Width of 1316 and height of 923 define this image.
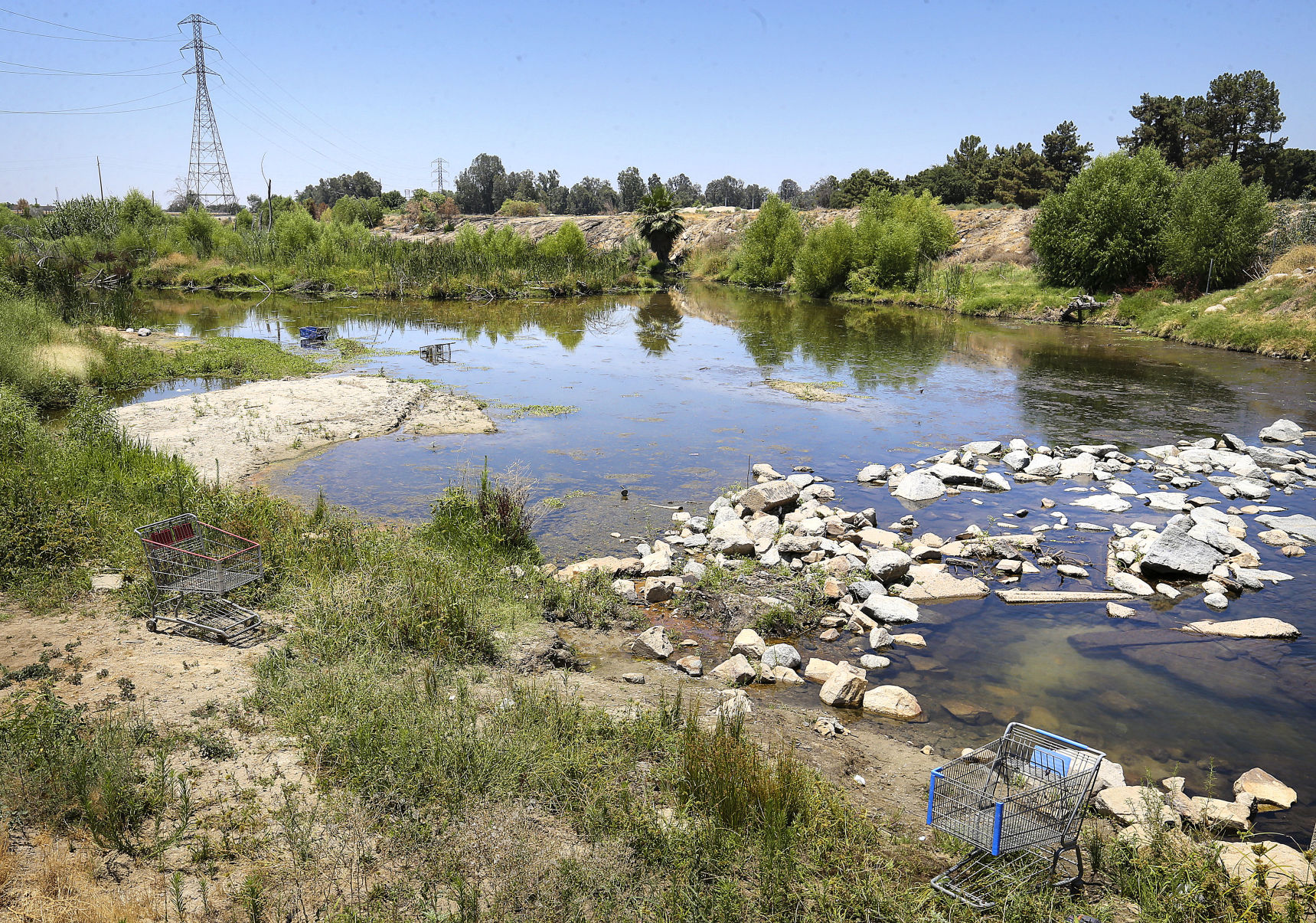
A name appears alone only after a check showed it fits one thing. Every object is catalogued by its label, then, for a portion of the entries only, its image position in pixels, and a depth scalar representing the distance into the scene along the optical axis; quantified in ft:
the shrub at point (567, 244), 159.22
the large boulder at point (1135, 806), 12.91
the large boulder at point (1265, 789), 14.33
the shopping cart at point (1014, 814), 11.09
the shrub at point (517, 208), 297.94
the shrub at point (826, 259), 139.74
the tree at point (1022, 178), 174.60
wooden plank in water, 23.73
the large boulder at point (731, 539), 25.91
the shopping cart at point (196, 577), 18.29
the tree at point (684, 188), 376.11
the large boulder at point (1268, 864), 11.11
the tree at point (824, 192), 293.59
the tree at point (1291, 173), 148.87
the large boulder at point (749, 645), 19.90
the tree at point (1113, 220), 98.58
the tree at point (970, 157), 217.75
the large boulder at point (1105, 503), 31.63
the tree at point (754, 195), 383.24
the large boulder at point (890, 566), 24.17
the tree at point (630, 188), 337.11
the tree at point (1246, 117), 146.00
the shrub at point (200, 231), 155.53
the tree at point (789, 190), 444.02
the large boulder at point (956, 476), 34.99
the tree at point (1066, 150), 181.98
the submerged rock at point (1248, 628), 21.20
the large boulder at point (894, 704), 17.29
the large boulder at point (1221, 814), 13.30
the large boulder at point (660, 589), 22.91
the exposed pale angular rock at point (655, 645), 19.70
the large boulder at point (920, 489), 33.27
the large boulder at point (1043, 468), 36.60
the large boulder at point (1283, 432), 41.52
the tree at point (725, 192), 391.24
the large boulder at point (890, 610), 21.91
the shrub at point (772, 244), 158.71
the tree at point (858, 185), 217.15
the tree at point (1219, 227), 84.79
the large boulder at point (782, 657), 19.29
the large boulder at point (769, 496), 30.14
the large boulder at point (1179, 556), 24.75
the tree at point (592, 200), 330.13
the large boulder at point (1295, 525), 28.37
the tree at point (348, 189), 379.55
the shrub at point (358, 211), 262.67
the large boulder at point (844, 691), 17.60
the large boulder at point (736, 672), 18.61
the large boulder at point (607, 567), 24.27
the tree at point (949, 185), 206.08
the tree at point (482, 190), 347.56
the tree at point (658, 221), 183.93
